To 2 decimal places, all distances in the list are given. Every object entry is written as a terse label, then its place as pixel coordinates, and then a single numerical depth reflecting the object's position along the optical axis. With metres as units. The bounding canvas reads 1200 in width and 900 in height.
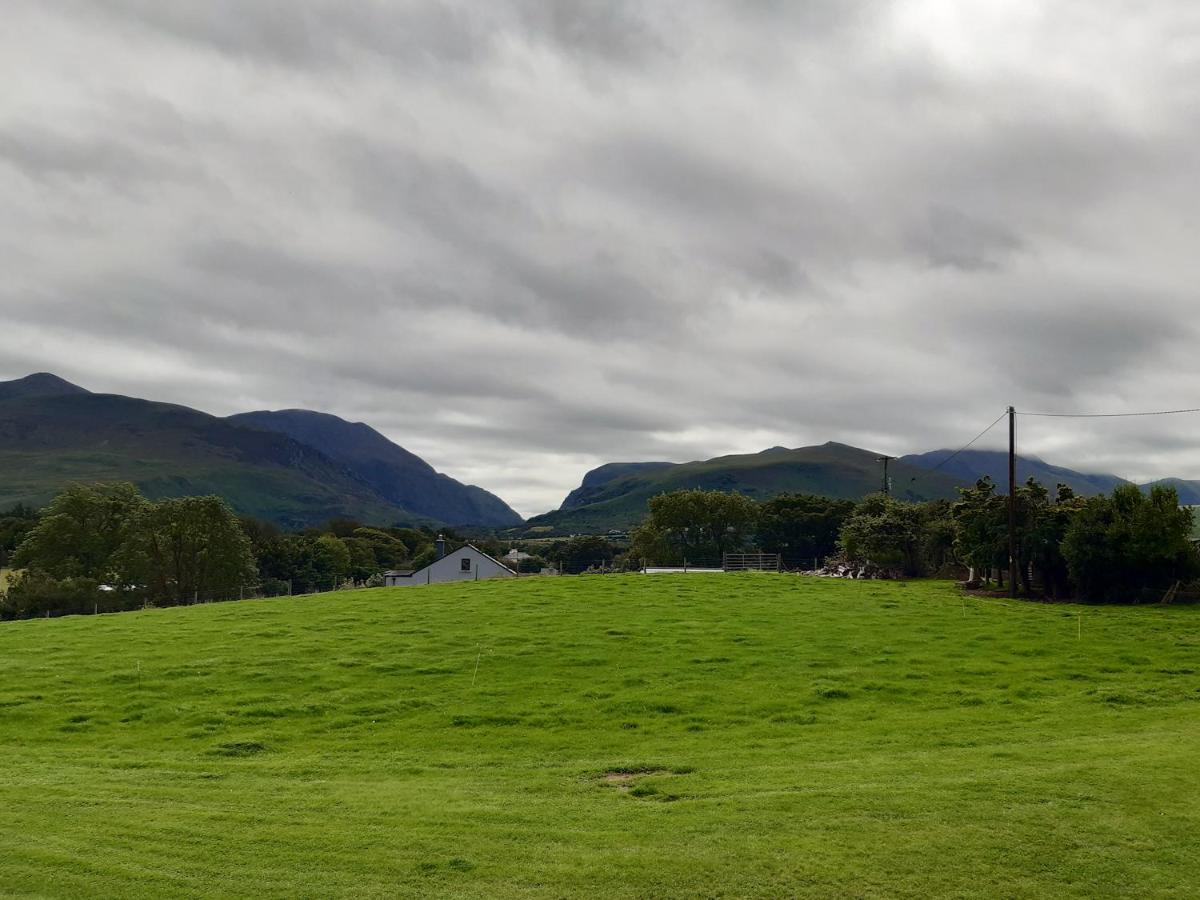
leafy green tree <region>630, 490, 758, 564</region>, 123.62
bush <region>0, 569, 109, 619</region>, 80.19
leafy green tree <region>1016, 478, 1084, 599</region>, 56.34
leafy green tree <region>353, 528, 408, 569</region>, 171.62
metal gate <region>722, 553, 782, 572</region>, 94.62
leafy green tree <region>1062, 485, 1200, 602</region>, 51.41
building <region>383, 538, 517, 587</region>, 104.31
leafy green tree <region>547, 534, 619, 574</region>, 173.88
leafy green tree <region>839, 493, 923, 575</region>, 73.88
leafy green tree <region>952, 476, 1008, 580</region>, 58.38
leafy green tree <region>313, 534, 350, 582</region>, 134.00
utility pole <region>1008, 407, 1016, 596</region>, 55.94
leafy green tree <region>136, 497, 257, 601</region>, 85.25
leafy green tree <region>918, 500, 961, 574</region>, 72.38
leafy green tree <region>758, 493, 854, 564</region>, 123.25
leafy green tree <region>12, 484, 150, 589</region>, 86.06
